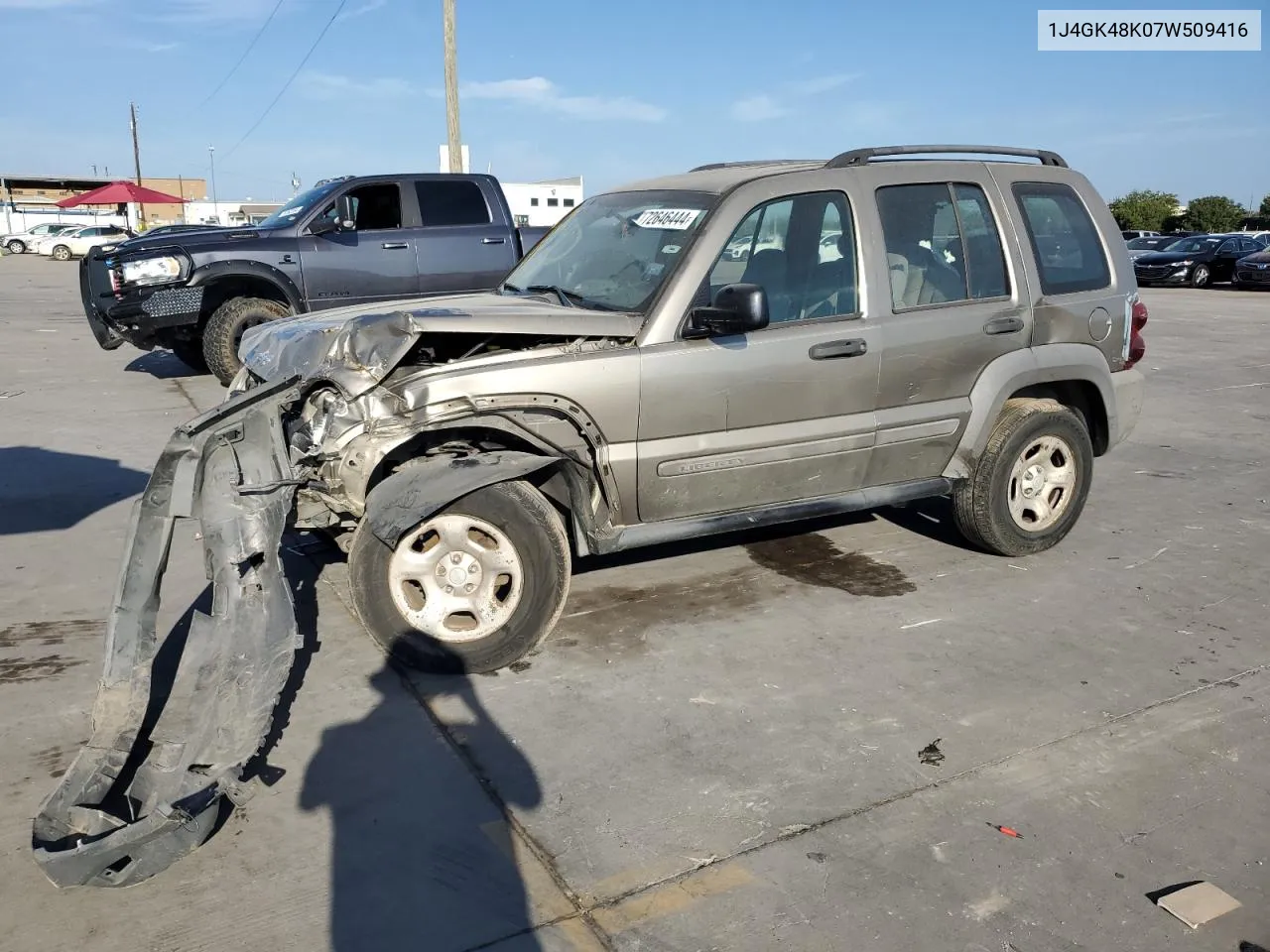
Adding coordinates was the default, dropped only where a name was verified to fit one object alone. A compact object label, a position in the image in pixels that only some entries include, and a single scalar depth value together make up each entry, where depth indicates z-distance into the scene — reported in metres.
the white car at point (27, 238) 43.47
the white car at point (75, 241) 39.28
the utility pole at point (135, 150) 65.06
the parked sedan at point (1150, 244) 27.28
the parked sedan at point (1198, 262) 26.12
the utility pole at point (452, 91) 17.31
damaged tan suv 3.41
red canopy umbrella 34.18
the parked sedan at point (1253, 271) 24.53
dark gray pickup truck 9.44
